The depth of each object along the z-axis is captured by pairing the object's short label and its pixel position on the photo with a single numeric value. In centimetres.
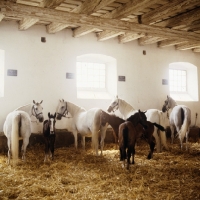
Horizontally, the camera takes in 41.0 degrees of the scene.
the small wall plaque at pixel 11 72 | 736
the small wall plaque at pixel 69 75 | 819
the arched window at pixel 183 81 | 1066
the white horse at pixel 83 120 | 660
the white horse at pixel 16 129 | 541
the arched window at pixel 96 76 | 886
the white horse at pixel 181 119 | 769
